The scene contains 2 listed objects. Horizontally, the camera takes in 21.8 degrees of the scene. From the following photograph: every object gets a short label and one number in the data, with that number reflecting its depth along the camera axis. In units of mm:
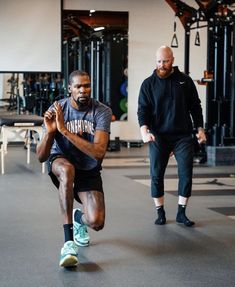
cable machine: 9445
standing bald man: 4953
